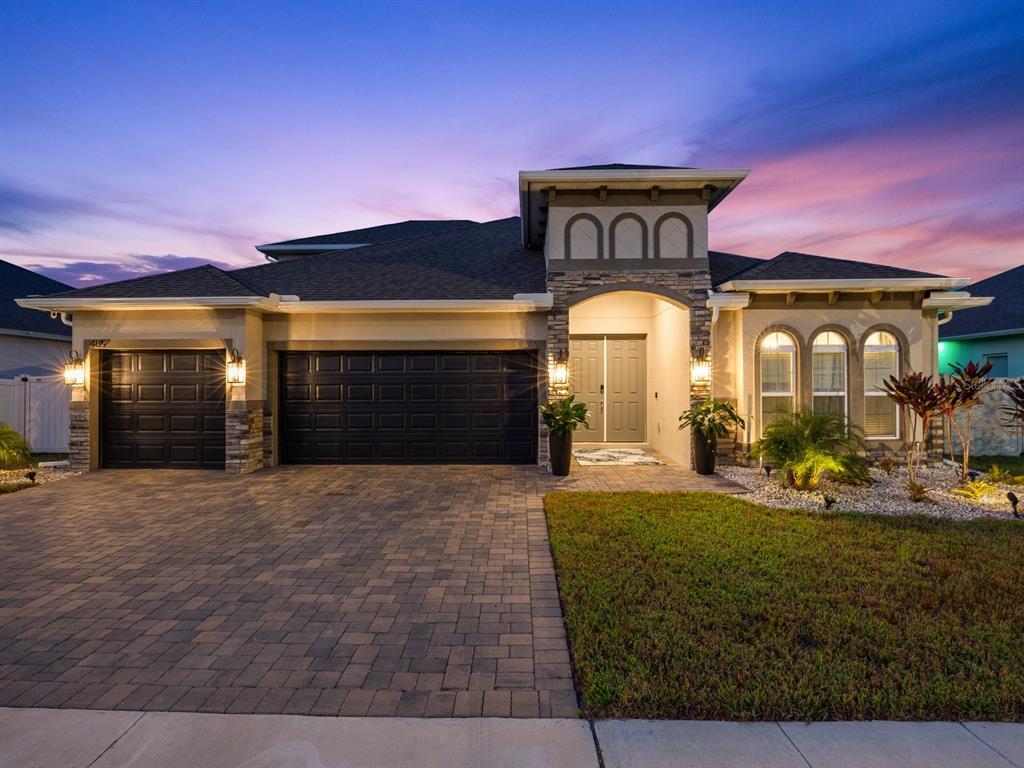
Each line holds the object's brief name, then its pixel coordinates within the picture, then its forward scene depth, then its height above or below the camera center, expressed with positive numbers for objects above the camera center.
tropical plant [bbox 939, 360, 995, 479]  8.11 -0.10
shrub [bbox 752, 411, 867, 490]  8.05 -1.02
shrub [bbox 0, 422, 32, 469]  9.50 -1.09
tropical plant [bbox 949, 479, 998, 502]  7.69 -1.55
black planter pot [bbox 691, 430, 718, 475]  9.71 -1.24
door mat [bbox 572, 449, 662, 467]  10.91 -1.52
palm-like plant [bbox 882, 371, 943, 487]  8.12 -0.19
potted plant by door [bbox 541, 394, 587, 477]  9.62 -0.75
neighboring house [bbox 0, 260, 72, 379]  14.71 +1.46
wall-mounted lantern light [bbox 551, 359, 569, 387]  10.30 +0.24
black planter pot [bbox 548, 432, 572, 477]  9.61 -1.22
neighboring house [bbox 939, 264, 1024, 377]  16.09 +1.59
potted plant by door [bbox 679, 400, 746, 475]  9.67 -0.77
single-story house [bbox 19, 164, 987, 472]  9.93 +0.85
